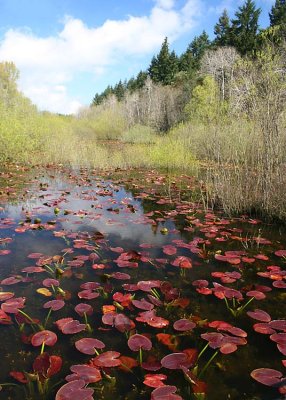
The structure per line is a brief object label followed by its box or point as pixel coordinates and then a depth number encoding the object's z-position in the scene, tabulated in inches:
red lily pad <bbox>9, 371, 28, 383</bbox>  63.3
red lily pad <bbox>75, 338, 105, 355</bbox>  69.8
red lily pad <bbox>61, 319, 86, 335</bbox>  77.2
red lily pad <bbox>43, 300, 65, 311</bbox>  88.4
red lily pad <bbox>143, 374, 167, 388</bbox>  60.8
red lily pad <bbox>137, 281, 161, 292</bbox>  99.6
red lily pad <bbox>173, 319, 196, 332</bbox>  79.1
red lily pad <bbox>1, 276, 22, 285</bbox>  102.5
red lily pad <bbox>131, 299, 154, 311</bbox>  88.2
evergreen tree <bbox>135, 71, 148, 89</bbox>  1860.2
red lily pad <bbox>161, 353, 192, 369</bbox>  64.7
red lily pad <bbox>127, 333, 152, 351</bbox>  69.9
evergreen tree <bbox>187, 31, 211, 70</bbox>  1739.7
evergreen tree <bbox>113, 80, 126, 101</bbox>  2340.8
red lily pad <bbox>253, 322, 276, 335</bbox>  79.9
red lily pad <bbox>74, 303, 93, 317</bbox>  87.3
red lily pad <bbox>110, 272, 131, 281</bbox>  108.0
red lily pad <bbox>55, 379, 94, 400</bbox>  54.3
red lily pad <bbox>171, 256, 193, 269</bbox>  117.2
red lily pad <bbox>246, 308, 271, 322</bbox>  83.9
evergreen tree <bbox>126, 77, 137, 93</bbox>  1951.3
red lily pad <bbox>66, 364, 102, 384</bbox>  61.6
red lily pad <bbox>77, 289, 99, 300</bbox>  94.7
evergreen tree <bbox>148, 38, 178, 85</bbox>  1567.4
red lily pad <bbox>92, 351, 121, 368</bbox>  65.7
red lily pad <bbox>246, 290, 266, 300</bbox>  97.4
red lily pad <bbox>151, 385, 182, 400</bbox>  55.4
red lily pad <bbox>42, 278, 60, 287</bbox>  102.1
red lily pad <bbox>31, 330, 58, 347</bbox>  73.1
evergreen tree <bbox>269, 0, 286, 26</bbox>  1197.7
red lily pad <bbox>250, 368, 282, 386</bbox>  61.8
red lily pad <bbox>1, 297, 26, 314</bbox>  85.7
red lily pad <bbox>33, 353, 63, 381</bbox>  64.0
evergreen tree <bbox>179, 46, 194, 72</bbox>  1504.4
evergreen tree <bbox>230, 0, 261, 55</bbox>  1216.2
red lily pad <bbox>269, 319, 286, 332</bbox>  80.2
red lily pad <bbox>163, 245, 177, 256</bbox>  131.3
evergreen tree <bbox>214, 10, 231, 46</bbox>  1286.9
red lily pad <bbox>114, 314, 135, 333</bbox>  79.9
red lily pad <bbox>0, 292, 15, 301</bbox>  92.6
